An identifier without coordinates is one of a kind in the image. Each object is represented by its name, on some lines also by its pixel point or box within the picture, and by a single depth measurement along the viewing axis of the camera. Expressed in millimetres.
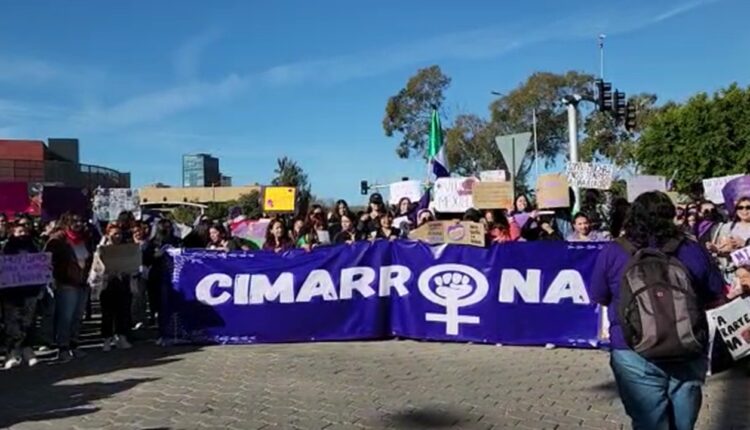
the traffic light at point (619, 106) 22031
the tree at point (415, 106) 63812
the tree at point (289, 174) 80750
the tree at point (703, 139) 38844
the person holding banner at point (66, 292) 9188
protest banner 9477
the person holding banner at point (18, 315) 8836
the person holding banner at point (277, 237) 10553
